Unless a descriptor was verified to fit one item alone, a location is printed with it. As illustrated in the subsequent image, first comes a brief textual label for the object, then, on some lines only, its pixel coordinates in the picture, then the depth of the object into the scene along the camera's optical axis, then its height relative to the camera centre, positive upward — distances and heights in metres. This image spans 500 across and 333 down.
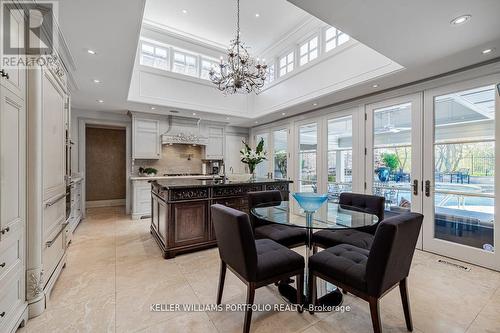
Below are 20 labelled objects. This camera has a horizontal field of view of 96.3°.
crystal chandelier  3.42 +1.44
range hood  5.84 +0.90
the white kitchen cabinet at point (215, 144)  6.61 +0.66
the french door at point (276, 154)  6.14 +0.34
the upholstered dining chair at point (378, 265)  1.43 -0.73
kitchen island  3.05 -0.62
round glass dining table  1.98 -0.51
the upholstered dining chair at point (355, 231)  2.25 -0.73
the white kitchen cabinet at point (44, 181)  1.80 -0.14
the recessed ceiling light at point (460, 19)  1.92 +1.28
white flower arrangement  3.57 +0.15
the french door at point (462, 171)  2.81 -0.07
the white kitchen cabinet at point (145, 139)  5.51 +0.68
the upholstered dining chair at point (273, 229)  2.36 -0.72
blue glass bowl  2.20 -0.35
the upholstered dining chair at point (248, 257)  1.61 -0.73
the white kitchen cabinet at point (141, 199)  5.23 -0.78
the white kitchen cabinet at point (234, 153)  7.30 +0.41
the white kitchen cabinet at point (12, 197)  1.45 -0.22
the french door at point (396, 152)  3.45 +0.22
